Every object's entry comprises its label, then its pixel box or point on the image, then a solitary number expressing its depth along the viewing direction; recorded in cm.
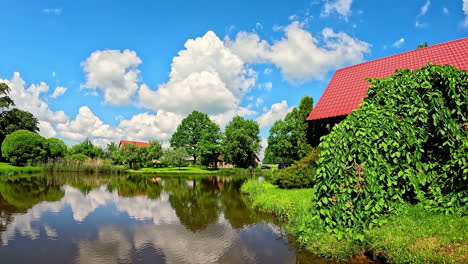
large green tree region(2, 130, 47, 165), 4400
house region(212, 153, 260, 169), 7525
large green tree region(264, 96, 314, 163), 5166
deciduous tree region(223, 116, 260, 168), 5706
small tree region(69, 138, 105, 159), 6309
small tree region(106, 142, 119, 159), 6784
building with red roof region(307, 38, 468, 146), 1536
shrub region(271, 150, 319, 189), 1631
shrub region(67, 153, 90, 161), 4797
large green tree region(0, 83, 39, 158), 5060
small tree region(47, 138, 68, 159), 5072
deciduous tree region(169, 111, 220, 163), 6156
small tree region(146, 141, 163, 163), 5488
